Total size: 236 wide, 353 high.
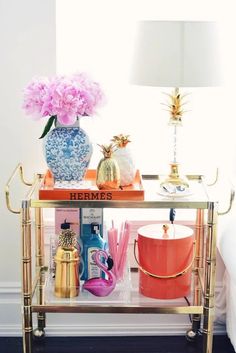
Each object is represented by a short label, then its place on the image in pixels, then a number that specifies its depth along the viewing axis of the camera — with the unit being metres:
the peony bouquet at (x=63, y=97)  2.16
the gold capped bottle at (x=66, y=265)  2.28
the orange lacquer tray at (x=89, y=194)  2.17
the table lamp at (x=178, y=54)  2.10
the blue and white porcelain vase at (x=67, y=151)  2.23
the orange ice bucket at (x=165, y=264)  2.33
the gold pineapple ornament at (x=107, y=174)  2.20
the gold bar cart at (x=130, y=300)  2.17
